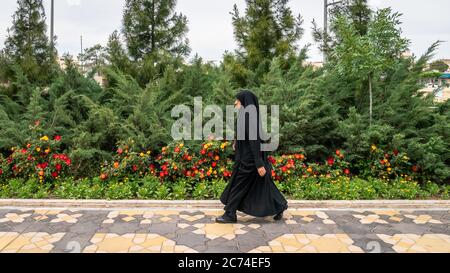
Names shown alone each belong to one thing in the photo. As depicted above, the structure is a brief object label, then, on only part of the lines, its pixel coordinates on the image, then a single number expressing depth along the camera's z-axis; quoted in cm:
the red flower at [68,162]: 596
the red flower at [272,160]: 607
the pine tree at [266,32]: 876
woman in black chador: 437
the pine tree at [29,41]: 835
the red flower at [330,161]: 639
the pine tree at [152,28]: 858
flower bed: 554
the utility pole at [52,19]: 1008
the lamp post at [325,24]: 906
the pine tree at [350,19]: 870
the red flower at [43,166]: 589
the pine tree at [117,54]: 848
